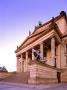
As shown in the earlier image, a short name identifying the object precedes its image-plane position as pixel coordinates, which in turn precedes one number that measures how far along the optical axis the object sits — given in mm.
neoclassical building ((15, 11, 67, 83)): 10160
